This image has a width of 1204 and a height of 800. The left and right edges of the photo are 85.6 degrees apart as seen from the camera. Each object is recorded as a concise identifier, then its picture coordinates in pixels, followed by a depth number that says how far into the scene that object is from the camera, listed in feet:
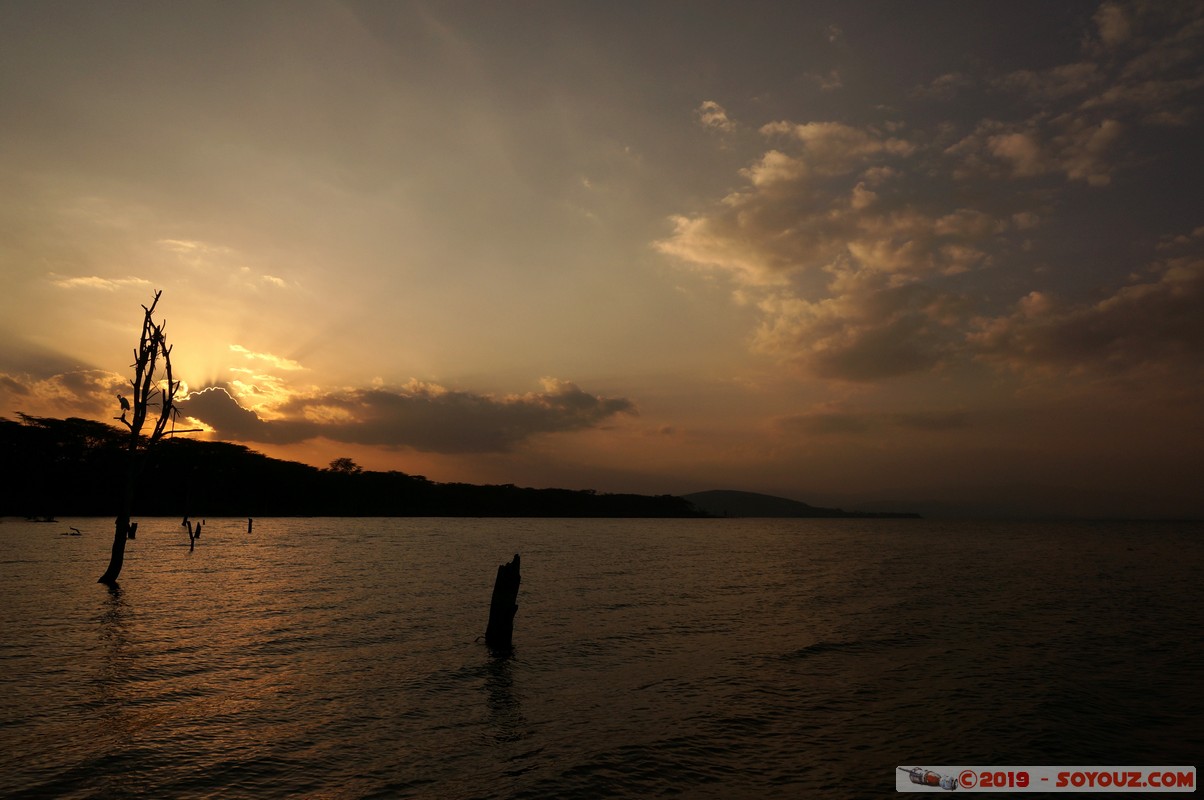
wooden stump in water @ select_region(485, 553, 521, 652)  81.10
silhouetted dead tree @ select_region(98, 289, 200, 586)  119.75
